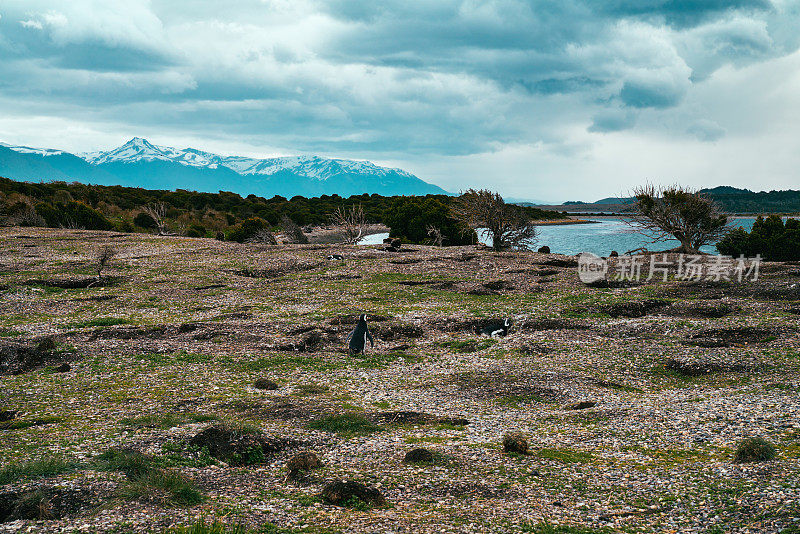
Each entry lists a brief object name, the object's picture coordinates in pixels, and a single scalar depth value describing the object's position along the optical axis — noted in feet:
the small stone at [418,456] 39.78
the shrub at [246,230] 234.17
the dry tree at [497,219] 192.13
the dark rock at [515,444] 41.52
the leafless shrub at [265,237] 217.97
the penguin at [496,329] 83.30
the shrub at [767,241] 193.06
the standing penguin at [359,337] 73.92
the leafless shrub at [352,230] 217.97
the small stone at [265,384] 59.36
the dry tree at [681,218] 175.42
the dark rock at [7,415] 47.80
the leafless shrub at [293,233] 237.86
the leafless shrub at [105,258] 128.18
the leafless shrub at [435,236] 240.12
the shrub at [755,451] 37.27
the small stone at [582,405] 53.27
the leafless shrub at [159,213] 237.29
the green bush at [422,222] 270.87
